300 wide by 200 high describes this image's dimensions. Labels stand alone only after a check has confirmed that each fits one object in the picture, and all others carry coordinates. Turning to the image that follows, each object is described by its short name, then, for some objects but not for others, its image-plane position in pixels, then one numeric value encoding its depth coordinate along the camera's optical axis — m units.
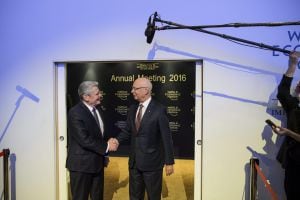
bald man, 3.01
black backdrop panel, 3.52
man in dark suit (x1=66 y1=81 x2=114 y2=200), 2.95
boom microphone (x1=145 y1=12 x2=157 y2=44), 2.60
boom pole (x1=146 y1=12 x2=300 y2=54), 1.99
